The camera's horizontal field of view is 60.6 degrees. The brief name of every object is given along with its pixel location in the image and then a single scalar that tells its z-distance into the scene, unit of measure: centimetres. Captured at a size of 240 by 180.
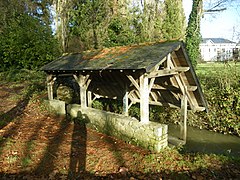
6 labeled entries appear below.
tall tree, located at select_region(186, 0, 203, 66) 1712
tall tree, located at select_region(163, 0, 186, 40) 2445
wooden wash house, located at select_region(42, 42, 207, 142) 583
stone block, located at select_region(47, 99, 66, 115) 930
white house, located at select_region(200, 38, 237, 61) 4862
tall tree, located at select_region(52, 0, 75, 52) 1994
